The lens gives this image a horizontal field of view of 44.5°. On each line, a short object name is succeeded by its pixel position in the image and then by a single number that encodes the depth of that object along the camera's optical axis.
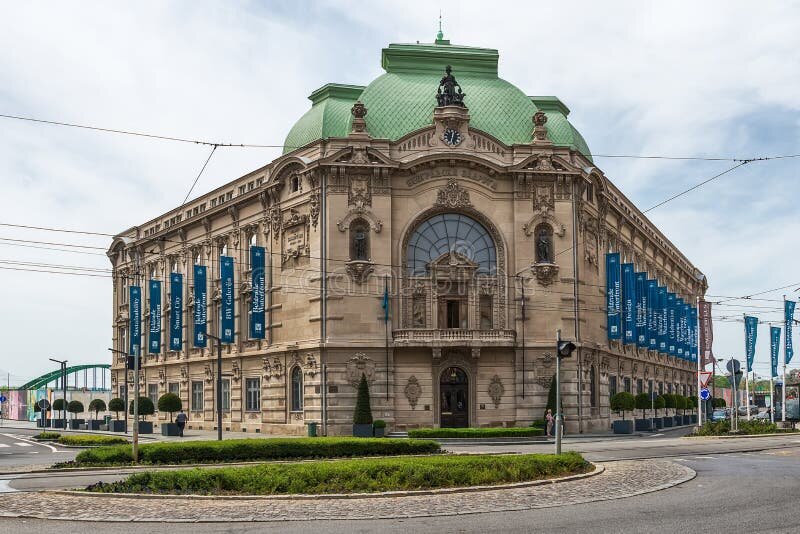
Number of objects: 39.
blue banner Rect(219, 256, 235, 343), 62.78
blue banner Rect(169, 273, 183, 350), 73.19
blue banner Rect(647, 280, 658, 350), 71.44
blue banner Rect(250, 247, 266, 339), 60.83
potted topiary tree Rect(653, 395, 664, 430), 67.57
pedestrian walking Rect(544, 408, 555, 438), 54.28
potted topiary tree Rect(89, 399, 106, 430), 84.60
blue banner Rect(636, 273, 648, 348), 69.69
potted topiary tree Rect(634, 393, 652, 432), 63.41
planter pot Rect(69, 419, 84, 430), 84.14
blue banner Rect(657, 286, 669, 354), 73.44
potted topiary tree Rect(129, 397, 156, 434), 69.44
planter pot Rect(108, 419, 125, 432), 71.00
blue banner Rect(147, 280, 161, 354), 75.62
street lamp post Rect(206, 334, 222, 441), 46.26
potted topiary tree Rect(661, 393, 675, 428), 72.06
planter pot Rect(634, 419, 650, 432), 63.34
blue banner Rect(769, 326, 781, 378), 78.62
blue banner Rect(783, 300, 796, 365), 70.44
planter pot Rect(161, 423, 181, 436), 61.65
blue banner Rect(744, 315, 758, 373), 73.56
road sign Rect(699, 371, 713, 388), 47.44
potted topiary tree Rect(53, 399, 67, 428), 88.01
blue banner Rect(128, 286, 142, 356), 76.94
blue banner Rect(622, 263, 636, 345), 65.88
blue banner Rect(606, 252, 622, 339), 65.19
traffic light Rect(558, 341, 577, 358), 29.15
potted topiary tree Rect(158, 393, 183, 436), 67.50
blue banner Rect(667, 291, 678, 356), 75.94
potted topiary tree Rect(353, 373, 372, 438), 54.28
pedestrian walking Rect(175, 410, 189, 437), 60.62
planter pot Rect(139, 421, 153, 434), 66.62
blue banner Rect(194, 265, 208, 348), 67.56
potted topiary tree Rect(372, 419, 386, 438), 54.69
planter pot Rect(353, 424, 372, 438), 54.16
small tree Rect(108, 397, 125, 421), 75.56
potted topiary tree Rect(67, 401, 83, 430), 84.31
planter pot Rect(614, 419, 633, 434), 58.91
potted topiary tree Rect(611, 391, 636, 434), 61.34
